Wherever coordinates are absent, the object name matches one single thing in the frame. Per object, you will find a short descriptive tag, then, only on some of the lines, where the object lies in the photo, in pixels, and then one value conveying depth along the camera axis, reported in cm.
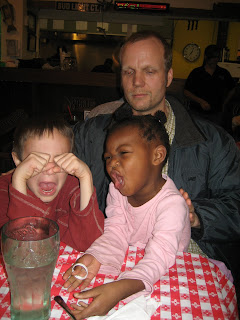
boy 109
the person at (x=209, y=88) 473
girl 90
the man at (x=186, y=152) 148
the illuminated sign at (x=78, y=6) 707
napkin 74
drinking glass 73
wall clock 903
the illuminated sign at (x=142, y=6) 676
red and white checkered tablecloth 77
